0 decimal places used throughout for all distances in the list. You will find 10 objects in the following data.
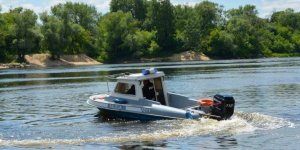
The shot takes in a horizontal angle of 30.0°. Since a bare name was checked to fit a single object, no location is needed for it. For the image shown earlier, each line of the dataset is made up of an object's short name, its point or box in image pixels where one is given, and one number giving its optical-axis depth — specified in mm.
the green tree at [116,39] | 145125
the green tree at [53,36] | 127562
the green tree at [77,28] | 133250
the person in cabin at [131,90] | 27719
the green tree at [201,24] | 152375
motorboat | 25047
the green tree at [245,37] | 157375
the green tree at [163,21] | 157625
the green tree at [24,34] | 124000
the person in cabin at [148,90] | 27594
